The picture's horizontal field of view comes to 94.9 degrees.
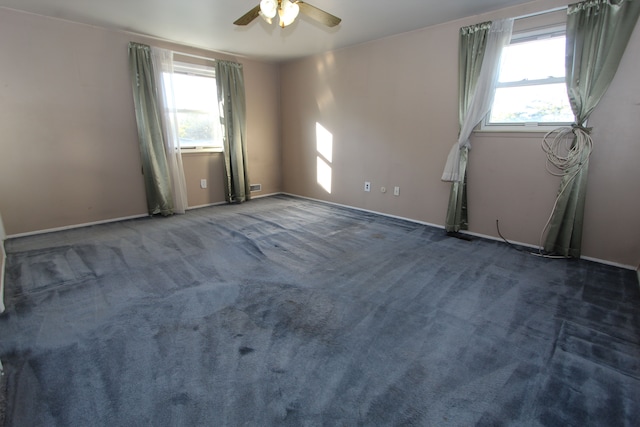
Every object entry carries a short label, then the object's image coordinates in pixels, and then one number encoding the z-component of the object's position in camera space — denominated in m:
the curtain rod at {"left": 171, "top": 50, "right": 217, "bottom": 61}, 4.21
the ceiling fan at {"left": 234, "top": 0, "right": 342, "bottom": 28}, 2.03
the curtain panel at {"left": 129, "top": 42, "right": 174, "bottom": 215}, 3.86
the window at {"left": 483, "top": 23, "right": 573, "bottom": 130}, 2.85
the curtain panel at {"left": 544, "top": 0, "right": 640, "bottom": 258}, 2.48
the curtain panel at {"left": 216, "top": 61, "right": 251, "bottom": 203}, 4.71
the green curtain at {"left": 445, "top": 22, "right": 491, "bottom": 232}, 3.16
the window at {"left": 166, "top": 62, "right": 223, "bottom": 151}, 4.42
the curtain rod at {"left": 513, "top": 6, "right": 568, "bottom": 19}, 2.72
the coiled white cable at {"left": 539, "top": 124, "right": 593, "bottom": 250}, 2.70
